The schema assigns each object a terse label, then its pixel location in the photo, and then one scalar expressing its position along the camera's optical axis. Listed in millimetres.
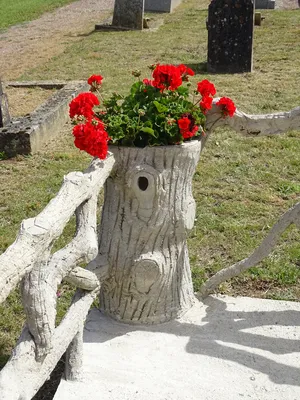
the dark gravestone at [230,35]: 9469
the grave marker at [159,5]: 16375
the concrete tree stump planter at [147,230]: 2938
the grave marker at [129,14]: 13539
